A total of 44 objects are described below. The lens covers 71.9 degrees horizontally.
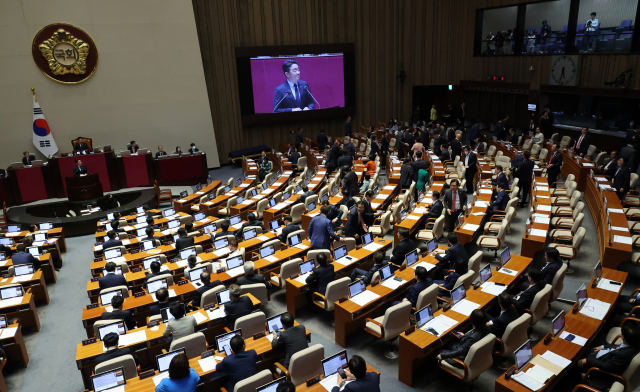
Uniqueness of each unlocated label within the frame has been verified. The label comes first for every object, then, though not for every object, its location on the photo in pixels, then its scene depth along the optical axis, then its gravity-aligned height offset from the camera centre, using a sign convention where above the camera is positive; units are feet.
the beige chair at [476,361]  16.19 -10.58
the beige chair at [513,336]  17.43 -10.45
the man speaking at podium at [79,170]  48.67 -8.52
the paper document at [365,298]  21.16 -10.47
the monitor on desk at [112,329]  19.15 -10.19
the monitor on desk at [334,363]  16.06 -10.22
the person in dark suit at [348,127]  67.36 -7.60
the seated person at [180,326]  19.30 -10.21
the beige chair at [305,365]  16.61 -10.56
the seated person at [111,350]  17.66 -10.23
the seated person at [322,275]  23.30 -10.19
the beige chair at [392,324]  19.31 -10.86
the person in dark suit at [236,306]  20.52 -10.10
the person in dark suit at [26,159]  51.24 -7.42
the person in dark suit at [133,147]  57.11 -7.53
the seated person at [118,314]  20.72 -10.28
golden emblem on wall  53.16 +4.50
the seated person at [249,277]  23.80 -10.31
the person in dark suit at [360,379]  14.40 -9.72
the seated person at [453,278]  22.09 -10.18
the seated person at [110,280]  24.82 -10.42
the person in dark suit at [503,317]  18.19 -10.02
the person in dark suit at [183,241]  30.22 -10.40
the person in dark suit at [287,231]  30.99 -10.35
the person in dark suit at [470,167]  40.60 -8.95
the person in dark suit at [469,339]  16.79 -10.10
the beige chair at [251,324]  19.21 -10.32
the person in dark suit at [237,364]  16.43 -10.18
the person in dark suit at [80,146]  53.31 -6.56
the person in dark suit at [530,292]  19.77 -9.79
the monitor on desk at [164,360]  16.76 -10.10
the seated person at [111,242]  31.22 -10.55
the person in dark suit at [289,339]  17.94 -10.26
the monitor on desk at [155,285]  24.16 -10.55
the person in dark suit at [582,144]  45.27 -8.12
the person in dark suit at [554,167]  40.09 -9.19
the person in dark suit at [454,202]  31.24 -9.10
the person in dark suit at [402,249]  25.23 -9.74
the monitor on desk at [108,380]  15.61 -10.08
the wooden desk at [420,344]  17.61 -10.58
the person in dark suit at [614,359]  15.16 -10.08
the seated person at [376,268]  22.85 -9.85
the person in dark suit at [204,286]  22.63 -10.20
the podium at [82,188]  47.75 -10.25
